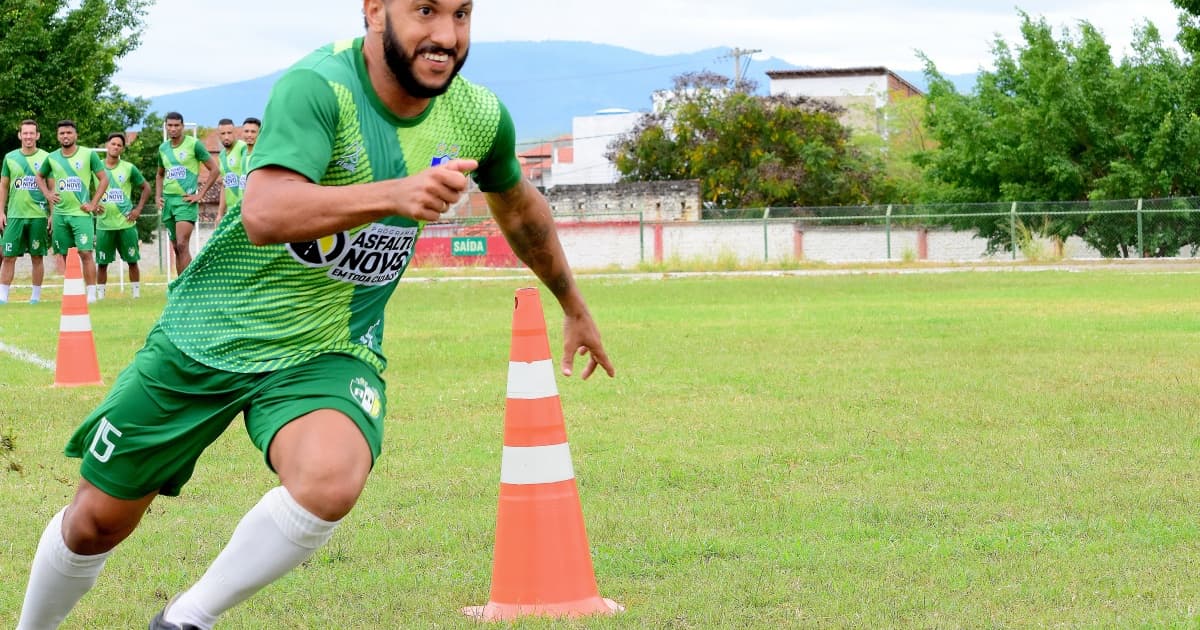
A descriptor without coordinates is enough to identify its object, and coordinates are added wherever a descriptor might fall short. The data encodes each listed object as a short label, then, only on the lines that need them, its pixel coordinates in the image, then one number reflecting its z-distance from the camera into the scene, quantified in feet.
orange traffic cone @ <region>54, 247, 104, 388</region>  36.06
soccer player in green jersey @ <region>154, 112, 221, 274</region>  69.67
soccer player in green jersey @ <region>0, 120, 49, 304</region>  68.95
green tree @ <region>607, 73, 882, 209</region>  213.66
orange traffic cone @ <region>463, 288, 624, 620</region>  15.69
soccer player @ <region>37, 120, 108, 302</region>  67.67
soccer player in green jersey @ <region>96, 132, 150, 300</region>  71.51
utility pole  298.56
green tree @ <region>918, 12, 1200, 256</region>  150.30
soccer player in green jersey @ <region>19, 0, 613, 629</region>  11.83
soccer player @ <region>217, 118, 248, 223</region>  64.18
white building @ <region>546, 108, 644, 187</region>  368.27
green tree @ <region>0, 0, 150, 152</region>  121.90
